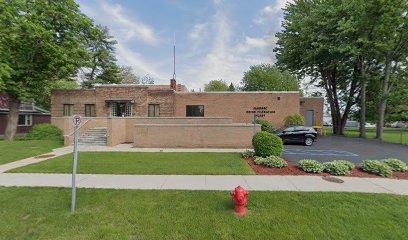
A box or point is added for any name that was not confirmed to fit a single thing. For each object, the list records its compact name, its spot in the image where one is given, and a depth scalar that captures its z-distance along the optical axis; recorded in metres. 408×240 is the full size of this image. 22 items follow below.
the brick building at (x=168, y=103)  20.44
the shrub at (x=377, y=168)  6.99
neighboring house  25.48
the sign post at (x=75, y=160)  4.21
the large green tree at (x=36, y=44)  15.31
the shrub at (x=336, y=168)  7.09
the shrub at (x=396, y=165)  7.48
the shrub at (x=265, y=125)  19.33
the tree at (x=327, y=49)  19.53
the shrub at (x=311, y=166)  7.26
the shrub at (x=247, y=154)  9.77
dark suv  14.66
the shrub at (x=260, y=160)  8.19
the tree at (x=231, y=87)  54.84
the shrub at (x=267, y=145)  8.86
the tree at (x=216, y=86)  58.30
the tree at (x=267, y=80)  43.91
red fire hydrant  4.12
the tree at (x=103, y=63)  34.53
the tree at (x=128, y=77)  43.45
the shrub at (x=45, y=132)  16.80
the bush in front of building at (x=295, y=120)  19.95
